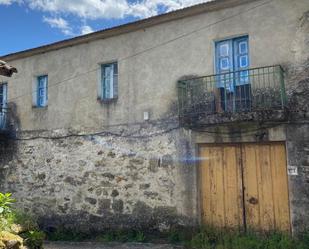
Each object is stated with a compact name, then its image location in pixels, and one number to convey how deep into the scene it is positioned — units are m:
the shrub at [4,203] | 5.66
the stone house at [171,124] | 7.79
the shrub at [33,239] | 6.05
